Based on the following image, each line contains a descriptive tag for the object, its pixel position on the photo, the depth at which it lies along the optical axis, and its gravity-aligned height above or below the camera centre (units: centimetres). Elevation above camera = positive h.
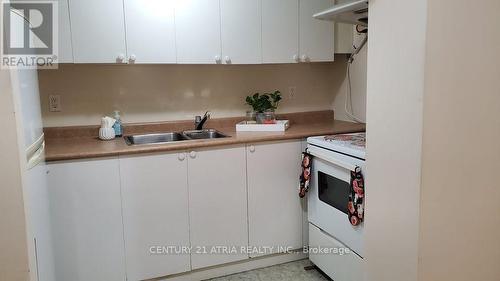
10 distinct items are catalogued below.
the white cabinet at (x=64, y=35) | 207 +36
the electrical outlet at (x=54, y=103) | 238 -3
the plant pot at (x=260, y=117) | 268 -17
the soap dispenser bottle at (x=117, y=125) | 244 -19
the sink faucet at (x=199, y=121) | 264 -19
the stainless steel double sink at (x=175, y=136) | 254 -29
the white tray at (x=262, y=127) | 253 -23
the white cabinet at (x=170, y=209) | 199 -67
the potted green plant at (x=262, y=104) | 270 -8
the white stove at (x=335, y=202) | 194 -65
